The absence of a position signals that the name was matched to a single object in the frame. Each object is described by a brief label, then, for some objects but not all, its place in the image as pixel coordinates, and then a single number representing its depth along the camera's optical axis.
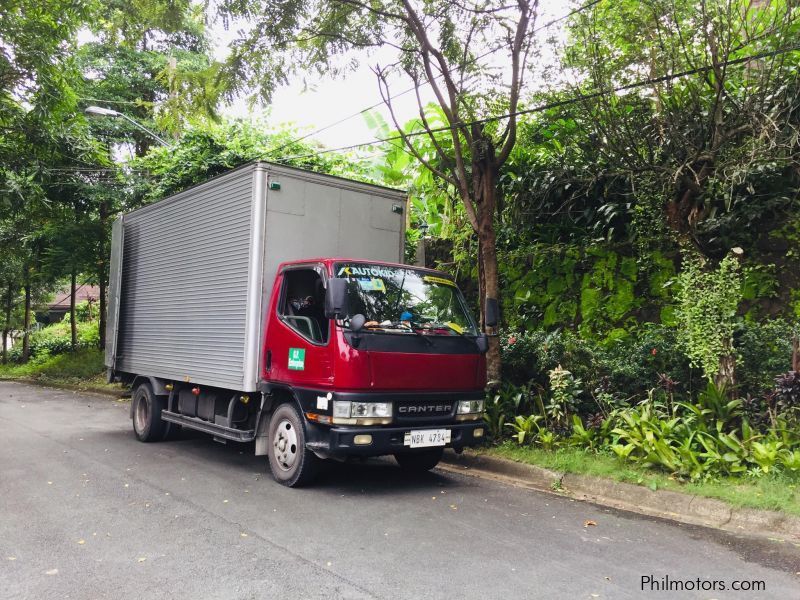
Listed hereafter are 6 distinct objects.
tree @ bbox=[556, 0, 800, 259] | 6.73
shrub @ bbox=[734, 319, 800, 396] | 6.54
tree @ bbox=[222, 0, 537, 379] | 8.33
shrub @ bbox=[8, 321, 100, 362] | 26.54
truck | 5.90
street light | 14.55
